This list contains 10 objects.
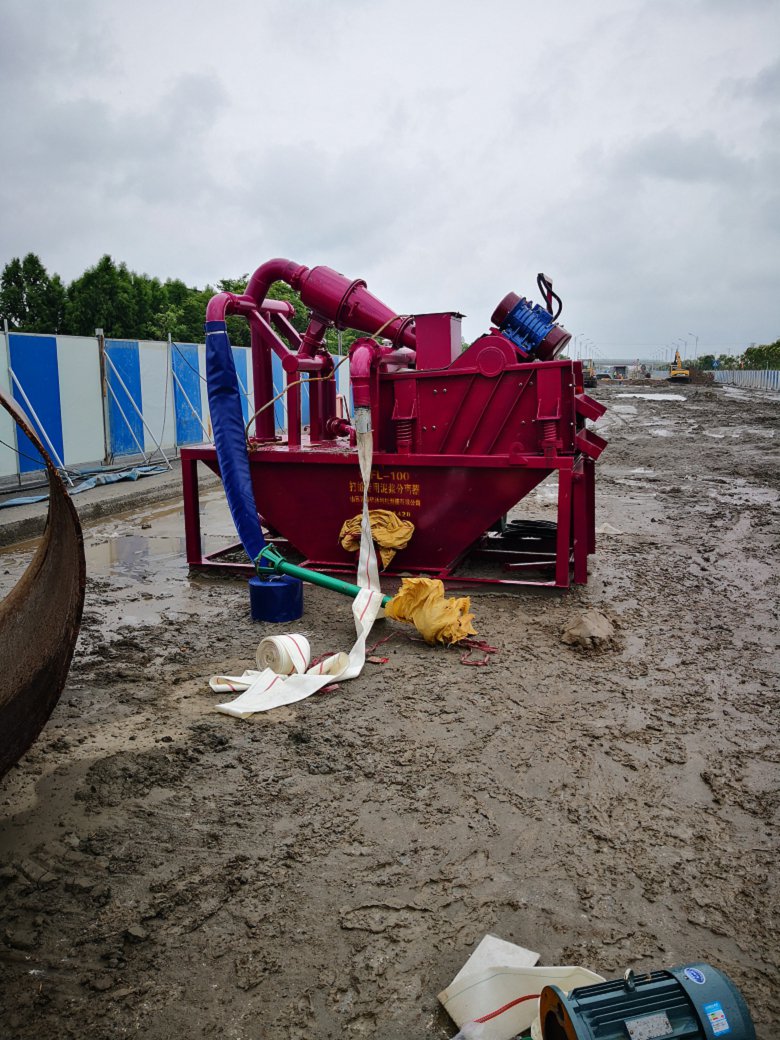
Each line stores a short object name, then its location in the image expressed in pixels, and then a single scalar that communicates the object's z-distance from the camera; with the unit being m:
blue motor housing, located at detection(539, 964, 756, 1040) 1.76
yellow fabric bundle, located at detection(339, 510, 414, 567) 6.73
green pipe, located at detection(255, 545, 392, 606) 5.60
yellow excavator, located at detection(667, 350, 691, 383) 63.66
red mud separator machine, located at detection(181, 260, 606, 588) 6.51
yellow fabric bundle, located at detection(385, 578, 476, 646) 5.23
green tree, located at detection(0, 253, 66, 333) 37.44
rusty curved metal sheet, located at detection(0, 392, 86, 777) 3.18
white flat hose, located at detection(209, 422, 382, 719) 4.36
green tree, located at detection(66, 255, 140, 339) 37.78
